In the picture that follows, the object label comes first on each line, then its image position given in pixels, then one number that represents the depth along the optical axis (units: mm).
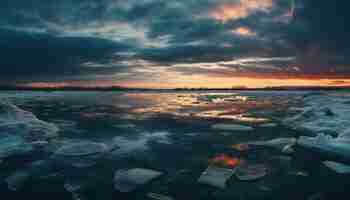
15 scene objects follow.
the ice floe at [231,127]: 7379
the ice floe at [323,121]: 6814
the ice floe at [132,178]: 3203
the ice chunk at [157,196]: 2854
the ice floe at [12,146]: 4716
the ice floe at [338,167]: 3700
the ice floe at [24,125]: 5980
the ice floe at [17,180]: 3200
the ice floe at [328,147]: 4395
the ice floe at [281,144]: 4965
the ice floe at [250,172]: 3457
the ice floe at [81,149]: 4691
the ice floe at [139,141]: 5082
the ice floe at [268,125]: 7867
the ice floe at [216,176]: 3254
